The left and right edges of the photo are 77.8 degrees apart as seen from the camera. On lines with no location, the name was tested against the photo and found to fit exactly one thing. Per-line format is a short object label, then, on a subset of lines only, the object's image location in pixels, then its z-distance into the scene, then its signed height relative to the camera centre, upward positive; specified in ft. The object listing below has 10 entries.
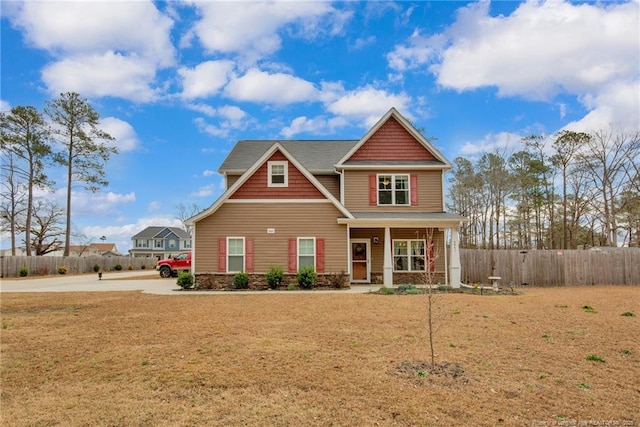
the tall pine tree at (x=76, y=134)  107.65 +31.45
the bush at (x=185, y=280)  54.60 -4.71
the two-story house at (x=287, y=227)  56.29 +2.57
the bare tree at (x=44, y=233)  133.31 +4.71
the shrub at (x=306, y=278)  54.39 -4.53
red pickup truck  84.02 -4.09
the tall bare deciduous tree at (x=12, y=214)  107.04 +9.29
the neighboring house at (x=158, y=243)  229.66 +1.79
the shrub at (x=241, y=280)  54.54 -4.77
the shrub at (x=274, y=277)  54.60 -4.39
